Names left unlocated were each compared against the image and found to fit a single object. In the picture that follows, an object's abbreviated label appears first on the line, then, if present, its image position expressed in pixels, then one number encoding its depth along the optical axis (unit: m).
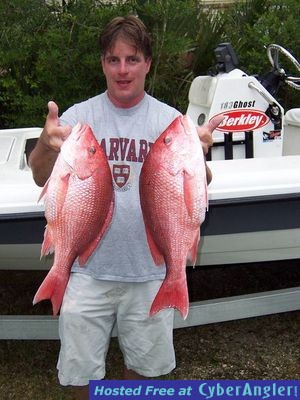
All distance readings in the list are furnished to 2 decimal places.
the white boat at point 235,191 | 2.90
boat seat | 3.99
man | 2.03
